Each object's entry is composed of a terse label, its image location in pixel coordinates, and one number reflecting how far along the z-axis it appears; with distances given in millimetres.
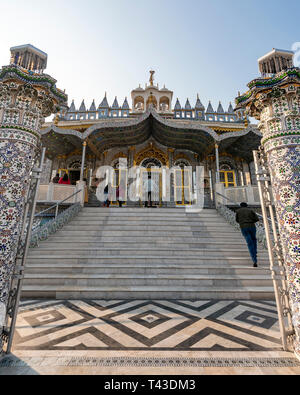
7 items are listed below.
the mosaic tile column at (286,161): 2494
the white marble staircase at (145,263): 4500
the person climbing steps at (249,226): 5664
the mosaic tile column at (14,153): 2455
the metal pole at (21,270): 2379
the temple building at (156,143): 12805
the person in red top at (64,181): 11579
